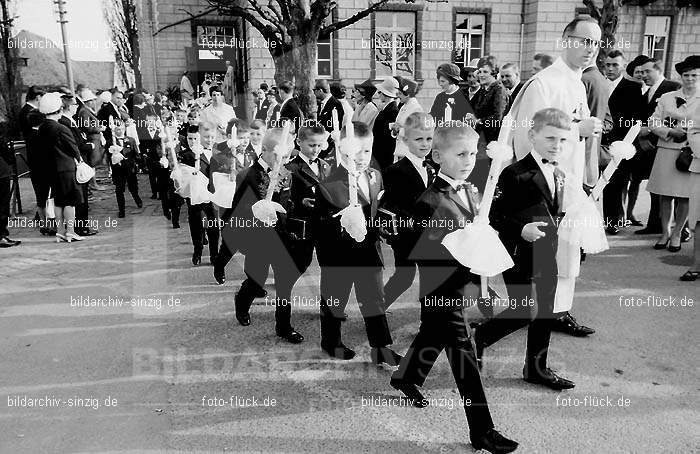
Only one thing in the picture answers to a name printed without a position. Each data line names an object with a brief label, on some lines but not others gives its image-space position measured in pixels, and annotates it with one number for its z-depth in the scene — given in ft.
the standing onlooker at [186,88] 57.31
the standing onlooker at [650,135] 23.04
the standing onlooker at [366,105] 28.37
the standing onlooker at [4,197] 24.88
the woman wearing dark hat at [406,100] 24.31
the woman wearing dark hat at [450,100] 23.26
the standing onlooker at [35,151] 25.27
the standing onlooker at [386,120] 25.50
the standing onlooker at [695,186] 18.54
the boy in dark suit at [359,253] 12.52
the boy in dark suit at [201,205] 19.71
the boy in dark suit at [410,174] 12.32
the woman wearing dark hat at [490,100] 21.65
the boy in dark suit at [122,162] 29.50
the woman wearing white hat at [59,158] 24.44
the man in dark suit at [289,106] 27.96
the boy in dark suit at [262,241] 14.39
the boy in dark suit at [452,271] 9.68
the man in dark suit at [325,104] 29.63
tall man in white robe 13.25
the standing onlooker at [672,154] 20.04
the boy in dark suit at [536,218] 10.94
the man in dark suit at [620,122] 22.81
